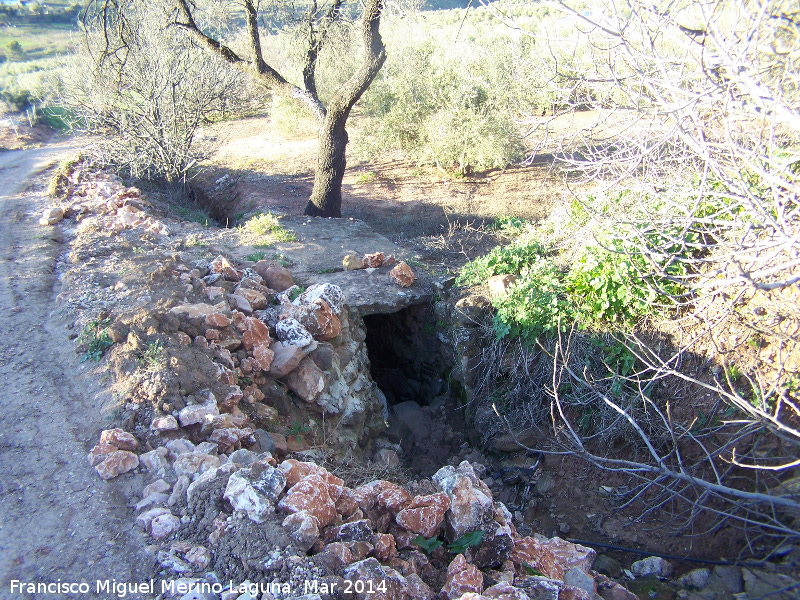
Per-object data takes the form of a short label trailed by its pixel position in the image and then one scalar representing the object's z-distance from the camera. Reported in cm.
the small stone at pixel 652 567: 386
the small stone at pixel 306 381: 449
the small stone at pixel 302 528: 264
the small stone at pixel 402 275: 604
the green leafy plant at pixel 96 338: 407
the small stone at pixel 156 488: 298
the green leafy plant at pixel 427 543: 294
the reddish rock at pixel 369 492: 306
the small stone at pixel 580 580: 303
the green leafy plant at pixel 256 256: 642
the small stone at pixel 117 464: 307
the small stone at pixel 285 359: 442
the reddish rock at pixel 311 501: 277
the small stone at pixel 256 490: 273
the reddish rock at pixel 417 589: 252
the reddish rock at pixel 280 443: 389
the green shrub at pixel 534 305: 512
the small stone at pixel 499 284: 547
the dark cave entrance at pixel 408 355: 632
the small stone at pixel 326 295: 505
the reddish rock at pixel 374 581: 240
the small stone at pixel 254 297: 498
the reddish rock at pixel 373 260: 638
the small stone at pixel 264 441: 372
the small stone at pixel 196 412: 352
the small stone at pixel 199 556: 254
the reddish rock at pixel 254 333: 445
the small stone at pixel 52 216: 695
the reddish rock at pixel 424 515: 298
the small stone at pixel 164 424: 342
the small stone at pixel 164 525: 272
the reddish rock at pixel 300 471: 303
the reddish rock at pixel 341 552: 258
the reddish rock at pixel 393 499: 307
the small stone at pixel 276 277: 557
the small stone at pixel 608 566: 394
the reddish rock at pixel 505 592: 245
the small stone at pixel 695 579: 366
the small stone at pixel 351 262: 635
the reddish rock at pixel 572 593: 267
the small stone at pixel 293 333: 461
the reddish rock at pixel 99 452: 316
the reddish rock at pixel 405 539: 294
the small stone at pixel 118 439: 324
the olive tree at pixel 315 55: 769
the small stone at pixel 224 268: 531
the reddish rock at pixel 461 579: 257
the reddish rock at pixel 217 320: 433
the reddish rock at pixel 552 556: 305
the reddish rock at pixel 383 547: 275
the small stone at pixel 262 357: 436
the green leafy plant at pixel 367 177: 1103
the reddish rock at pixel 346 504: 295
